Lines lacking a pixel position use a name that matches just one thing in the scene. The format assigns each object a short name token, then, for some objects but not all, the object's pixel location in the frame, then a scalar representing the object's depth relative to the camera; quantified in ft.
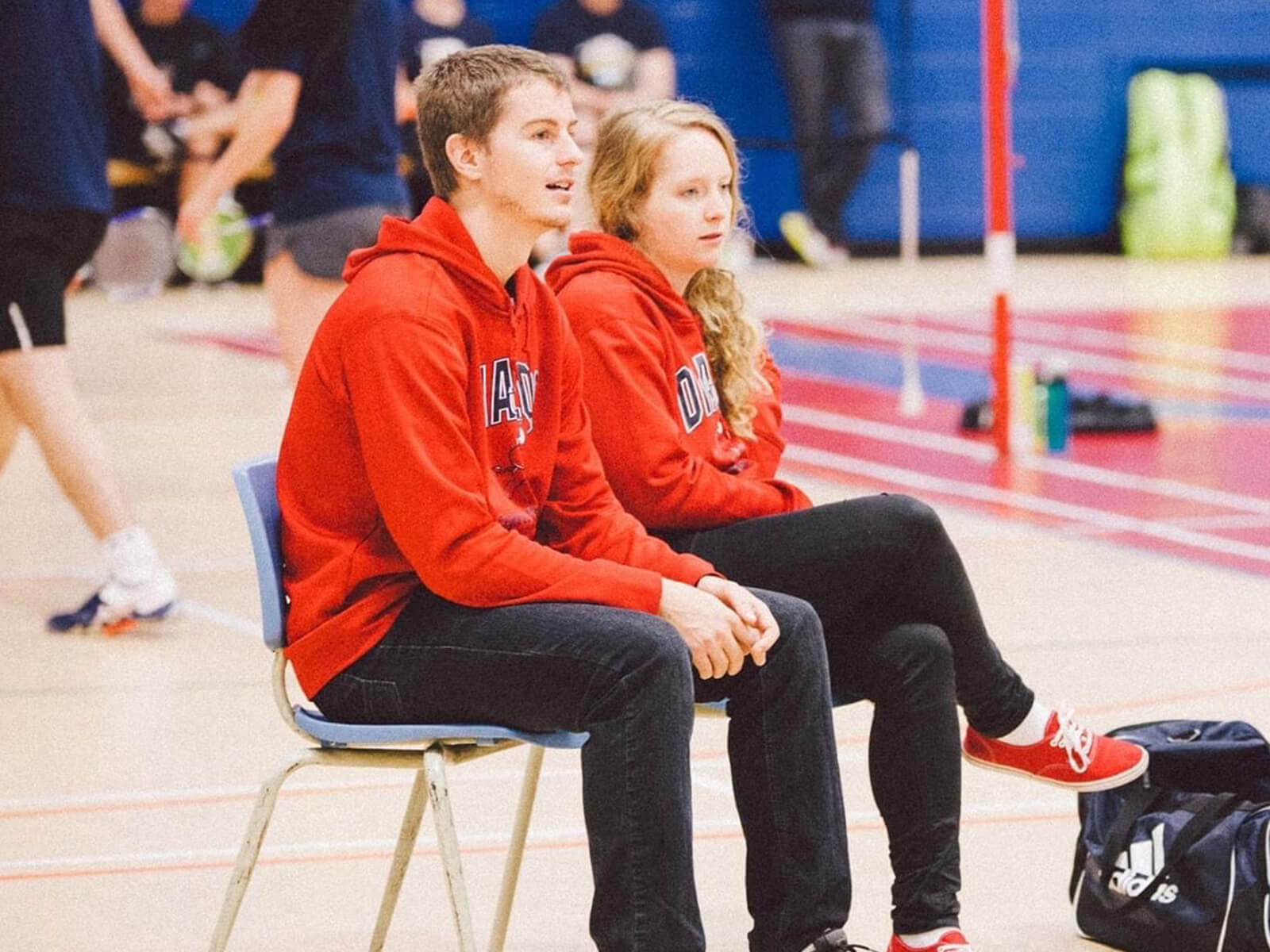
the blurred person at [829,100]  95.30
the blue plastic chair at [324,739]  18.40
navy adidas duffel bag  20.93
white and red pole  47.83
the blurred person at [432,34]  80.12
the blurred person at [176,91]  86.58
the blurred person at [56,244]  34.83
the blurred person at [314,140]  37.91
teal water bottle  50.55
